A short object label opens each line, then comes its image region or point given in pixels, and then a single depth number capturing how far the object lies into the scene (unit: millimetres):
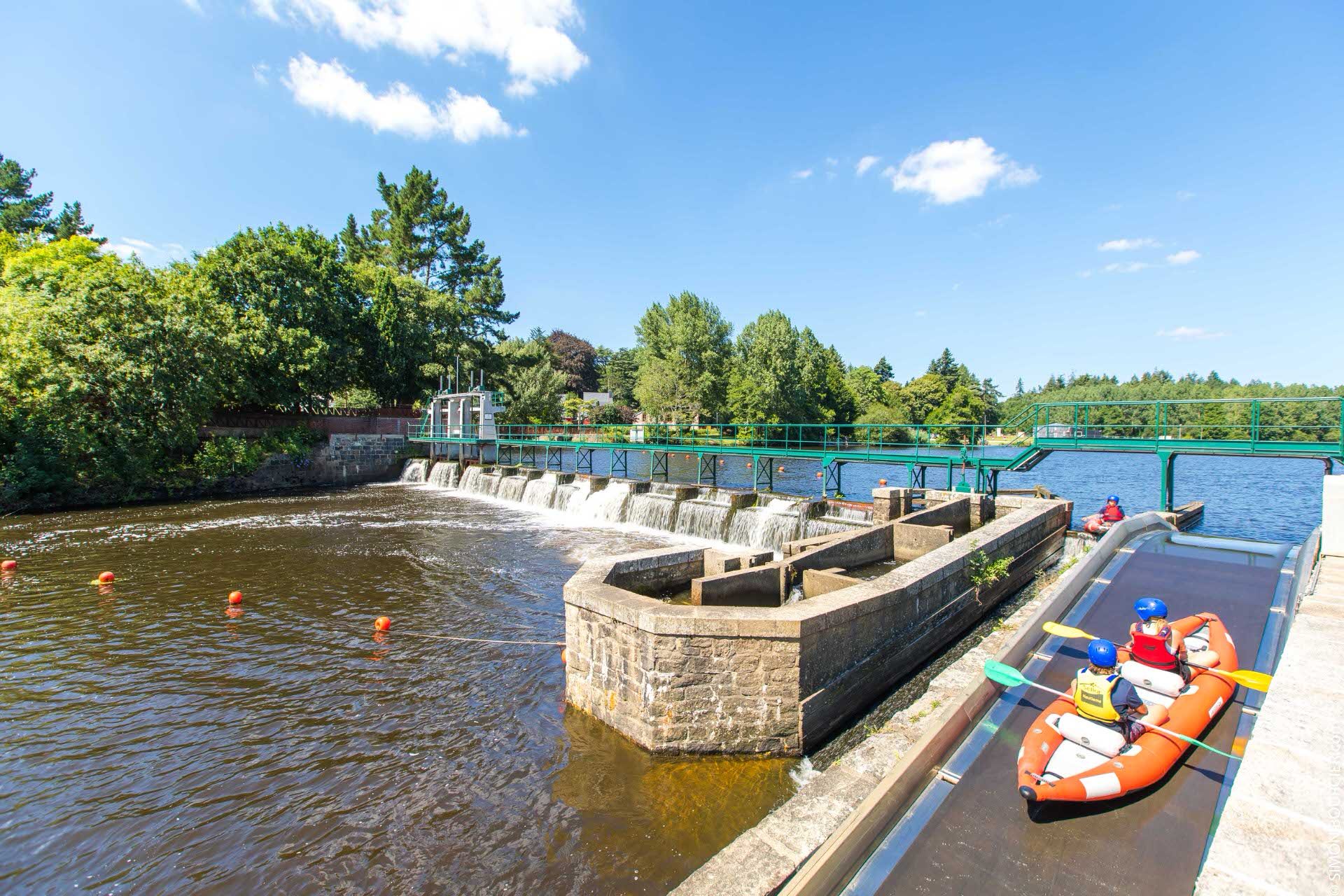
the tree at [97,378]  22922
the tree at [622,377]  84312
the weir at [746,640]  6137
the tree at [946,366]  97562
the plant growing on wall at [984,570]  9547
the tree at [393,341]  39156
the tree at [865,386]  73500
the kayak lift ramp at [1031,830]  3852
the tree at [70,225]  43656
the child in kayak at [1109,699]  4805
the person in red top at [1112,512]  14883
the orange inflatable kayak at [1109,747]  4332
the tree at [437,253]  47281
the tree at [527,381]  48938
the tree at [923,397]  80188
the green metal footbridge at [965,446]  14336
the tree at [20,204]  40906
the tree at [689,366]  54594
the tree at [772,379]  52625
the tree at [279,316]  31953
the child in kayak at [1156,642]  5500
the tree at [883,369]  100250
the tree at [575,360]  82250
